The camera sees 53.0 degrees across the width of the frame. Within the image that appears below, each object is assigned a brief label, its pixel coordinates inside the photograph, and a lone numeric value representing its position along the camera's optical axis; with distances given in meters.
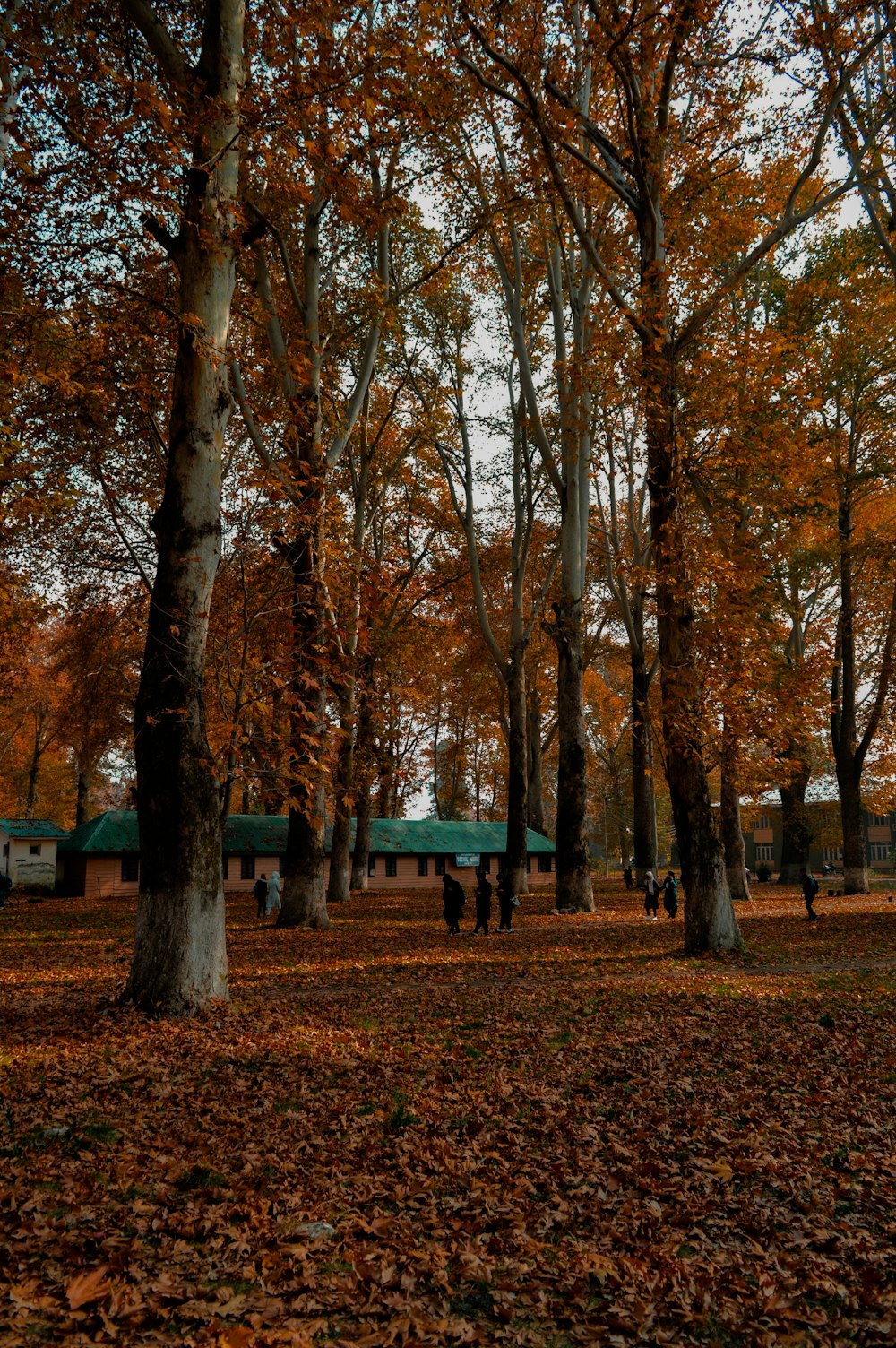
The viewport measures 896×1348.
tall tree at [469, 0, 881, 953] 13.55
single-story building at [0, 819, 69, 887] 38.06
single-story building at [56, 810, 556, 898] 36.31
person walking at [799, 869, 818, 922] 20.89
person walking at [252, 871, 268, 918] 23.41
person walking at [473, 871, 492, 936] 18.73
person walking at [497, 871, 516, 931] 19.09
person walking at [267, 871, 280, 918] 23.23
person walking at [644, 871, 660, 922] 23.69
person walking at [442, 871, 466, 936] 18.36
